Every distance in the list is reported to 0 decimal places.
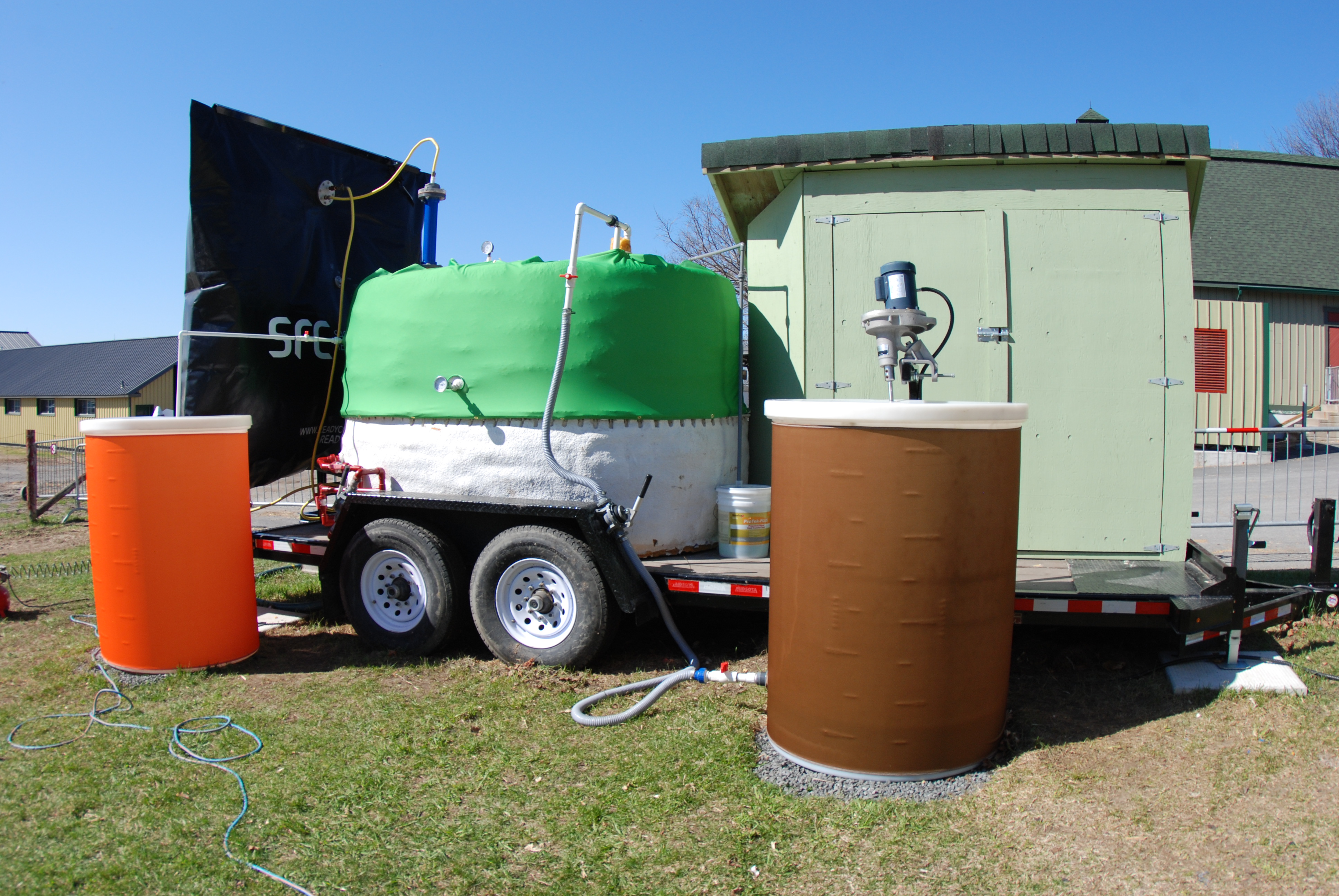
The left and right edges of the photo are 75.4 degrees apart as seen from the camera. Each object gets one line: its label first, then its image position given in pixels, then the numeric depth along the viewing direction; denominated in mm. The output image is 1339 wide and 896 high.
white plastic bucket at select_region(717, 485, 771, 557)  5566
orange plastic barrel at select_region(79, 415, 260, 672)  4980
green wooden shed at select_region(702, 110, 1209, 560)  5664
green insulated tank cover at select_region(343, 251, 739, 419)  5430
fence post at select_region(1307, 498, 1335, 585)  5758
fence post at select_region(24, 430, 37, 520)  12391
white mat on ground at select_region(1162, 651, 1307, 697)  4426
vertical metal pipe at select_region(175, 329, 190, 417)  6062
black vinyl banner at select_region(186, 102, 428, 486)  6195
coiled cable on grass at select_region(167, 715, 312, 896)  3746
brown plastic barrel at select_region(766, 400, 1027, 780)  3463
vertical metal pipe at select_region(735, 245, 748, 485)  6262
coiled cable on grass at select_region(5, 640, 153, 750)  4293
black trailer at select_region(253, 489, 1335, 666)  4531
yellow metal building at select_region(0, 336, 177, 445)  37969
